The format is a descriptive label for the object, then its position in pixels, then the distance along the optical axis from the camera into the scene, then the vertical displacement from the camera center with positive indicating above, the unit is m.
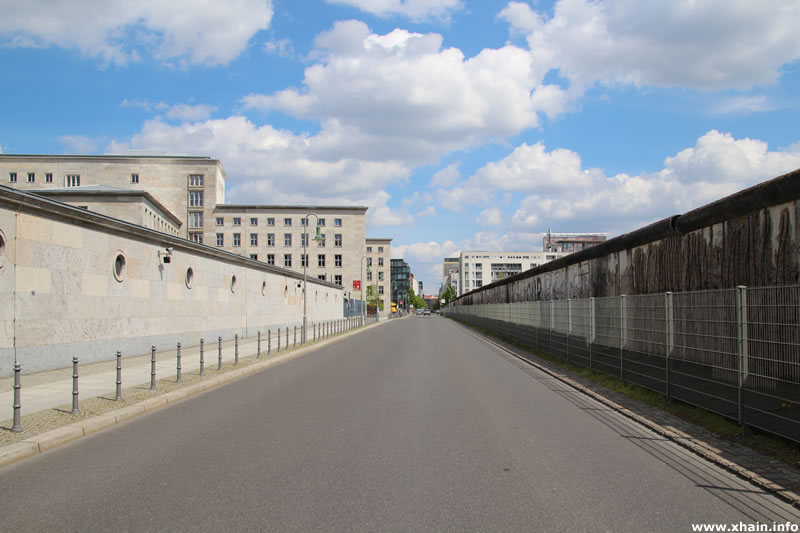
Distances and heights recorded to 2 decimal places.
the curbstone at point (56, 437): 7.29 -1.89
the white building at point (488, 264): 190.88 +6.86
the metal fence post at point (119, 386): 10.30 -1.71
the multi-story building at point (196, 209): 72.38 +12.41
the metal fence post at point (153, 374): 11.53 -1.67
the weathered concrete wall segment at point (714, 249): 8.24 +0.66
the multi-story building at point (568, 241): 171.38 +12.85
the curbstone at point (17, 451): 6.63 -1.87
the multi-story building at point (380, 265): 130.75 +4.90
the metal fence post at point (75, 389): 9.01 -1.52
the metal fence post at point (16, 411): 7.75 -1.60
